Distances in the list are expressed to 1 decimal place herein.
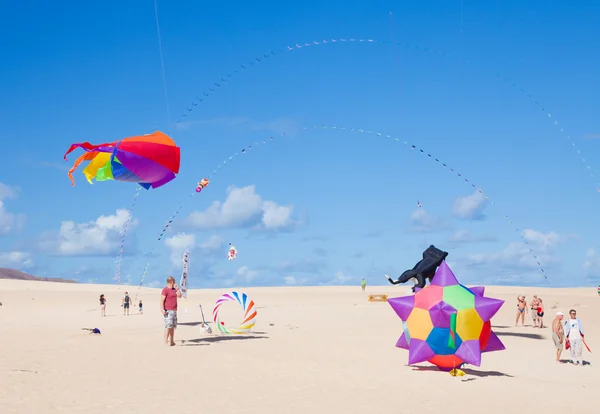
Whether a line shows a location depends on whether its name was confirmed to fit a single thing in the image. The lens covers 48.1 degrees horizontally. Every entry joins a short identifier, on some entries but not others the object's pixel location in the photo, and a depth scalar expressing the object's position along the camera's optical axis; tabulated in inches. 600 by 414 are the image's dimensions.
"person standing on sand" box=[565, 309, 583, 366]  709.3
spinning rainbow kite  929.5
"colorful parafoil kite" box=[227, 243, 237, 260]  1681.6
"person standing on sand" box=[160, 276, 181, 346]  750.5
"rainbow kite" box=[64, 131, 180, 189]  816.3
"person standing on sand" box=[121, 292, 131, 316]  1491.1
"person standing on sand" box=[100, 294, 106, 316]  1404.9
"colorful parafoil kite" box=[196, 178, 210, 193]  1001.8
